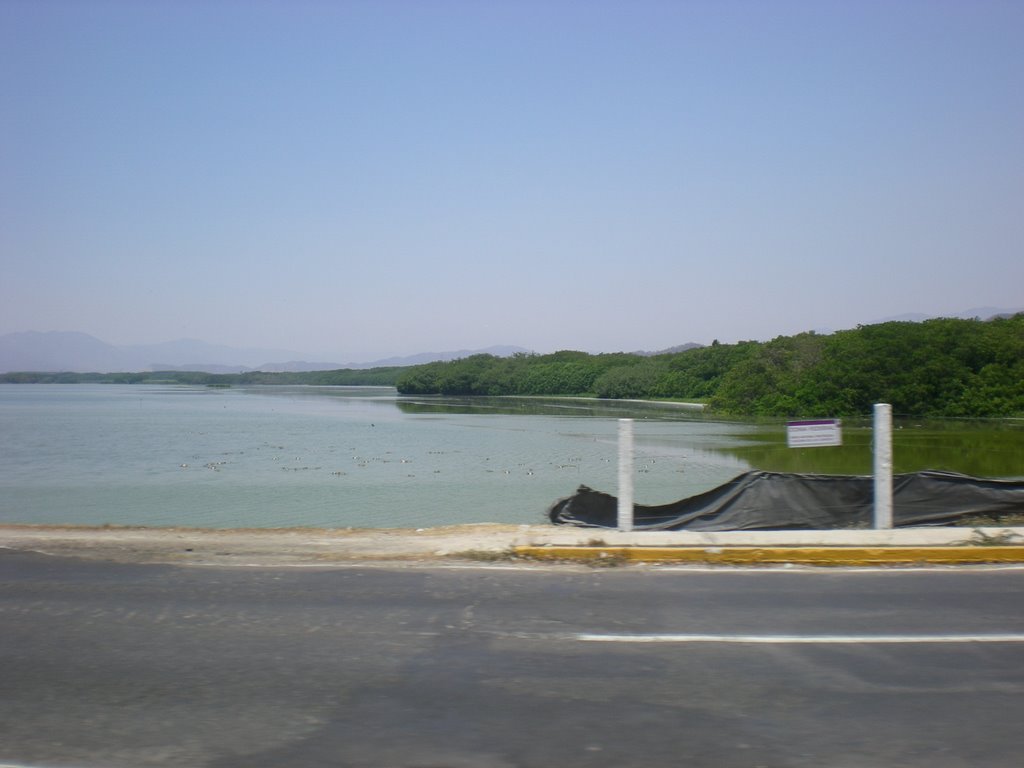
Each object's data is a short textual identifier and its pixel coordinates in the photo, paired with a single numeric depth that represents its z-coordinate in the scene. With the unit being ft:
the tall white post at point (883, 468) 31.55
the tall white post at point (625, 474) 31.58
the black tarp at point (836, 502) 36.45
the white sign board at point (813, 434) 32.24
